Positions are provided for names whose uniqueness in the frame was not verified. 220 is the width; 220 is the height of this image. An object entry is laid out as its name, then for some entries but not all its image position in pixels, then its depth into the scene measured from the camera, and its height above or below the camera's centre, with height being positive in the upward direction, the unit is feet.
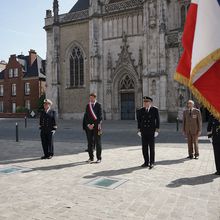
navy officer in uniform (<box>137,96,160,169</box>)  25.27 -1.47
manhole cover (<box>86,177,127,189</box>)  19.21 -4.98
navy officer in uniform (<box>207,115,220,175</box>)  22.37 -2.48
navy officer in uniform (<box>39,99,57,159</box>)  30.64 -1.88
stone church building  84.58 +17.57
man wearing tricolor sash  28.14 -1.41
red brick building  146.10 +13.95
